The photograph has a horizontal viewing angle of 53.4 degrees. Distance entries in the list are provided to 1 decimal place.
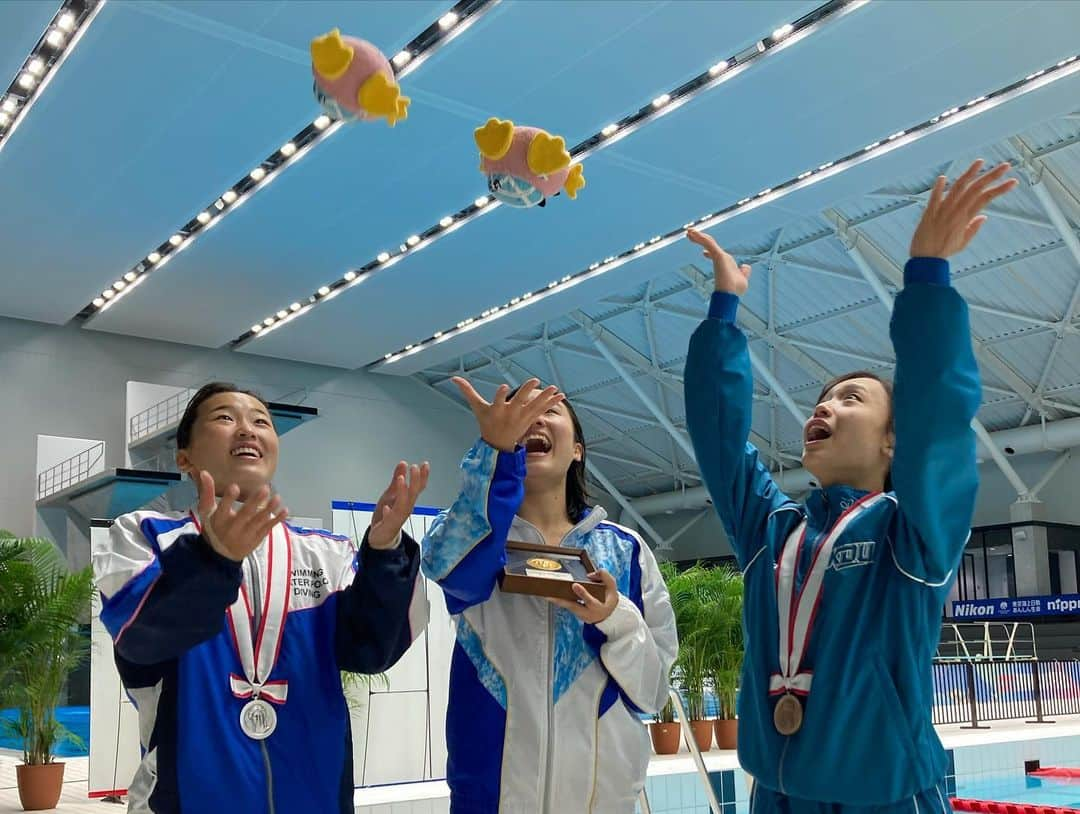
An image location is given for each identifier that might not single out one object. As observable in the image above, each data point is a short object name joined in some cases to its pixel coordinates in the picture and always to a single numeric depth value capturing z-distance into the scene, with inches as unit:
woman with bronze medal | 83.6
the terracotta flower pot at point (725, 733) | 431.5
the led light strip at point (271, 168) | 461.4
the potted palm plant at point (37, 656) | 360.8
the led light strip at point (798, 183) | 533.3
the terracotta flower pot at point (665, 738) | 422.6
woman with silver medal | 81.4
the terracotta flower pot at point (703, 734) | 433.7
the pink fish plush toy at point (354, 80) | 103.7
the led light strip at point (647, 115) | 470.6
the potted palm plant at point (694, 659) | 437.1
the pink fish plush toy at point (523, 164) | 118.0
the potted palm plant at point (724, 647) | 438.6
